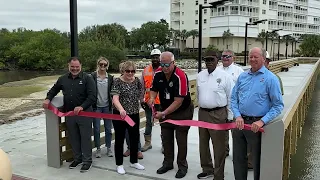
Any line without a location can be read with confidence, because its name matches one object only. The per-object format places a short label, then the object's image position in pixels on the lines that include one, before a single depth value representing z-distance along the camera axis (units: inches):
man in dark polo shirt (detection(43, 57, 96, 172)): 210.4
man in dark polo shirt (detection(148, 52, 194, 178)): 191.9
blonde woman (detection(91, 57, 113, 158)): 226.7
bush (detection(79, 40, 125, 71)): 1983.3
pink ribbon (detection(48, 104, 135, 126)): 207.0
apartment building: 3432.6
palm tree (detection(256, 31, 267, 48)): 3452.3
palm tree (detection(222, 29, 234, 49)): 3373.5
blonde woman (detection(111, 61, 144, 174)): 205.9
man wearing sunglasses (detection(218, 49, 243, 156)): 233.9
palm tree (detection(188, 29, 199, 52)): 3644.2
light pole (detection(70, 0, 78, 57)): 234.1
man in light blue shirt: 156.6
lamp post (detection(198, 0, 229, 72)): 448.5
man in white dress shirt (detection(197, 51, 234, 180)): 185.3
